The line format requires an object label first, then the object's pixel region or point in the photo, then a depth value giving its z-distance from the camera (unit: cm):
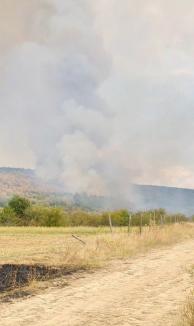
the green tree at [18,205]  9112
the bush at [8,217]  8709
